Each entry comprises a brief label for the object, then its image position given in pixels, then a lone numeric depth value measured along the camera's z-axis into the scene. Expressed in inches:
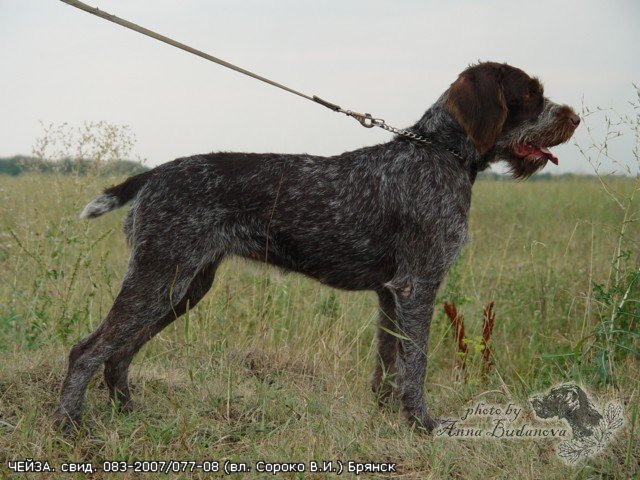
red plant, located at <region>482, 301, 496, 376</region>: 203.9
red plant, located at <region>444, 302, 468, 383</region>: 210.5
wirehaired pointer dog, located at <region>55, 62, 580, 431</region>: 162.2
